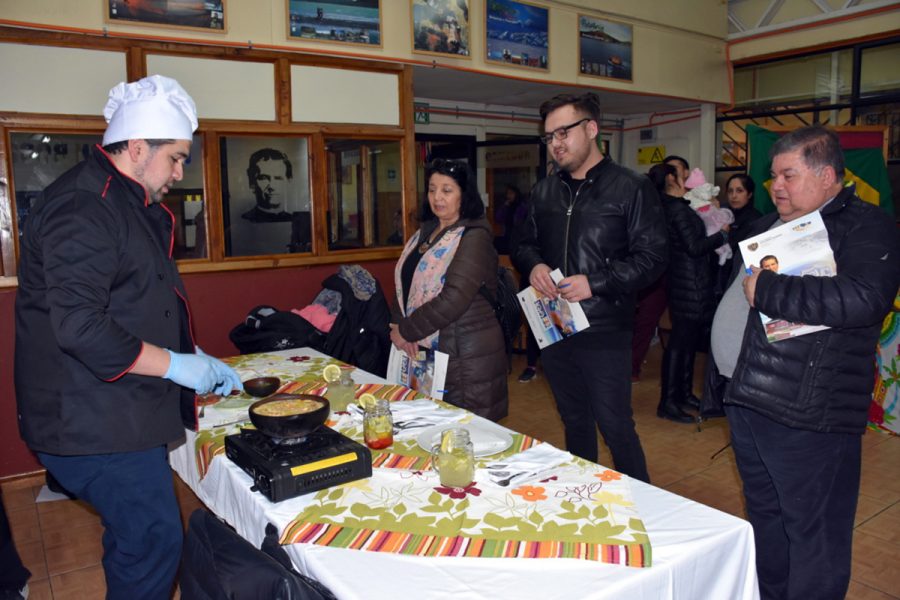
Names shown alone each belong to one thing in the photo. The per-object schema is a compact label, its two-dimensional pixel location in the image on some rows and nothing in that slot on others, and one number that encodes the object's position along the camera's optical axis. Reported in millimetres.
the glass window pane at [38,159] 3289
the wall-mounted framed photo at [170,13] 3322
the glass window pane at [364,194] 4191
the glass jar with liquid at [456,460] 1431
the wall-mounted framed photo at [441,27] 4242
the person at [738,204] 4473
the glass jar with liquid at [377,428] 1682
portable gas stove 1385
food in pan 1614
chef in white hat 1405
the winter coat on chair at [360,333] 3602
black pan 1517
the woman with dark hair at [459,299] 2490
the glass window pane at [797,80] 5820
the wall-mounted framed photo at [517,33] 4621
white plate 1628
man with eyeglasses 2227
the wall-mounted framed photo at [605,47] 5230
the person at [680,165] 4188
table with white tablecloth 1083
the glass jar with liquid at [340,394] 2062
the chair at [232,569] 967
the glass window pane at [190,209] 3713
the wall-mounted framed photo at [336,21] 3816
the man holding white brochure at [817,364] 1609
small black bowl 2158
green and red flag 4305
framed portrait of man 3867
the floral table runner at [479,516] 1189
